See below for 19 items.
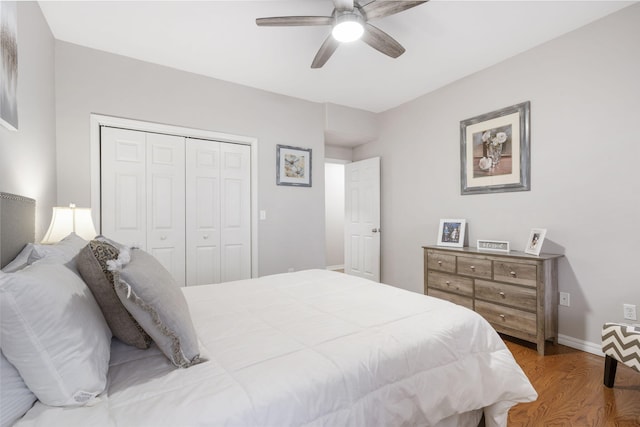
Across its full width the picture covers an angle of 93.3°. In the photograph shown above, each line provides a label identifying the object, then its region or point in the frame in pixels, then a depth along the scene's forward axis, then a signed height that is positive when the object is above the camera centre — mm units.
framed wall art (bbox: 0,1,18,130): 1398 +723
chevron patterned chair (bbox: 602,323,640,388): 1767 -825
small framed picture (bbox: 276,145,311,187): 3859 +611
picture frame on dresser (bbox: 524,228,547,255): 2618 -254
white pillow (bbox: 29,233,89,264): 1302 -176
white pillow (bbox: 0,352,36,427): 710 -449
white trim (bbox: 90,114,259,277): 2848 +803
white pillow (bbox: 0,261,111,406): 732 -329
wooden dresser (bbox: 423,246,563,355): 2451 -686
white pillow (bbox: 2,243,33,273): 1143 -198
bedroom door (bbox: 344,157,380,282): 4578 -100
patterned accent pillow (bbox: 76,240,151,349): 1063 -284
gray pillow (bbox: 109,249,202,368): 948 -321
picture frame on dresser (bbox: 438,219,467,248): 3361 -232
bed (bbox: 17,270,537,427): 817 -512
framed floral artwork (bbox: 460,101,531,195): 2895 +629
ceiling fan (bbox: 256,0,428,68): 1896 +1275
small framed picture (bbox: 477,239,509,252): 2848 -324
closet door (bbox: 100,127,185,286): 2955 +204
